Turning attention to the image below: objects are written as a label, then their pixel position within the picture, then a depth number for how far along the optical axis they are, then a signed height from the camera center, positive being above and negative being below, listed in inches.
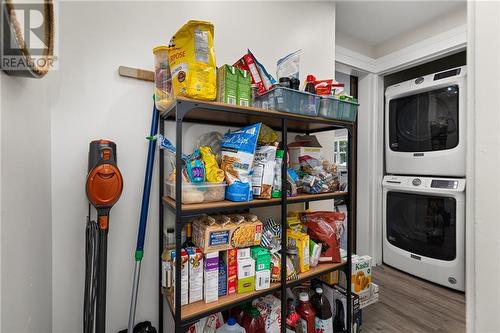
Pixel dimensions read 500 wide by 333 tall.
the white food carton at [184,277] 41.1 -19.1
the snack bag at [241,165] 45.0 -0.3
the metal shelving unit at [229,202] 39.0 -7.2
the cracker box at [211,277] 42.9 -20.0
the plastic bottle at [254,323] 50.8 -33.2
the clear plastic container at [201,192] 42.3 -5.1
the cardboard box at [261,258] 47.4 -18.2
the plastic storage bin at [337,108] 56.3 +13.1
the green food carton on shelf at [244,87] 46.3 +14.6
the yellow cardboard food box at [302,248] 54.3 -18.7
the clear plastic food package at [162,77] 46.4 +16.4
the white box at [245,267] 45.9 -19.6
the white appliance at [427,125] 87.2 +15.1
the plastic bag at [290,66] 54.9 +22.0
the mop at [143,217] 45.8 -10.5
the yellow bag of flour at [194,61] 39.0 +16.5
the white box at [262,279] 47.3 -22.4
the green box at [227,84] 44.6 +14.5
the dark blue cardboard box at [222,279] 45.2 -21.3
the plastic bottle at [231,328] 47.9 -32.1
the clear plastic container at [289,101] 49.2 +13.1
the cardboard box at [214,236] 42.9 -13.0
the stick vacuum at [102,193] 39.6 -4.9
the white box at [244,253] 46.1 -16.8
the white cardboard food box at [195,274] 41.9 -19.1
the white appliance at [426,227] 85.7 -24.5
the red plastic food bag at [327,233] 59.6 -17.0
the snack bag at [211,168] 44.8 -0.8
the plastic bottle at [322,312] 56.9 -35.1
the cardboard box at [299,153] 61.8 +2.7
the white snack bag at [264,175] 47.9 -2.2
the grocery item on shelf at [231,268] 45.2 -19.3
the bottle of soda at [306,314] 55.7 -34.6
